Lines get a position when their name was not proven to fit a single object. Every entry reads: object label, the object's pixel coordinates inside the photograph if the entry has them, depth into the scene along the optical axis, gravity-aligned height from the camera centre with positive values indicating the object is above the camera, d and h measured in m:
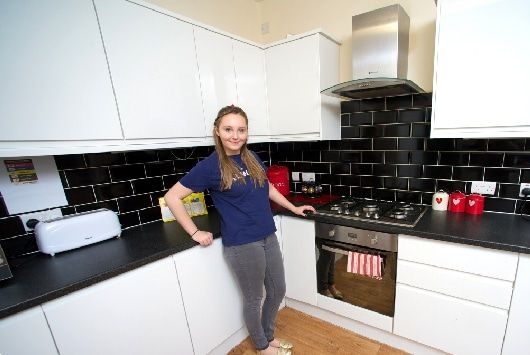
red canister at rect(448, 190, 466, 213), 1.55 -0.53
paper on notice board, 1.23 -0.16
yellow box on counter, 1.71 -0.47
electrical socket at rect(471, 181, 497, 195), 1.50 -0.44
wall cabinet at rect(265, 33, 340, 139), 1.69 +0.30
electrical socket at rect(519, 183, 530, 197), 1.42 -0.43
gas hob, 1.47 -0.57
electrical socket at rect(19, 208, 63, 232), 1.28 -0.33
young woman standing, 1.26 -0.40
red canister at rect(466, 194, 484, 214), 1.49 -0.53
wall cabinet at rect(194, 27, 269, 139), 1.54 +0.39
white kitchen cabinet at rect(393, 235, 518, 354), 1.18 -0.90
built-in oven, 1.46 -0.86
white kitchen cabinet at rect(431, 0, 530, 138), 1.12 +0.21
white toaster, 1.22 -0.41
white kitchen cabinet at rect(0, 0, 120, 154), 0.95 +0.30
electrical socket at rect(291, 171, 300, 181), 2.30 -0.42
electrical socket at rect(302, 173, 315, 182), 2.21 -0.42
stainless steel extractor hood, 1.41 +0.42
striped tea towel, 1.48 -0.83
